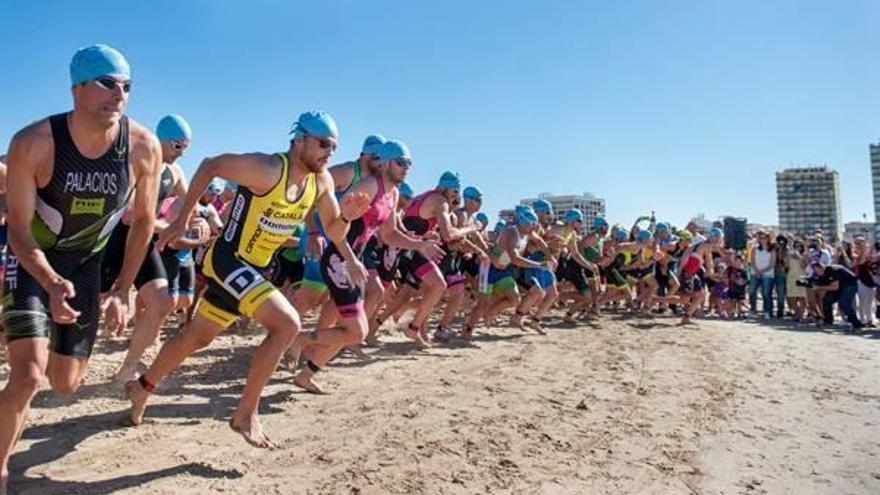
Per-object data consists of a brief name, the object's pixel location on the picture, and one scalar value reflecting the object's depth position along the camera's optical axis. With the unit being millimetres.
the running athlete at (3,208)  4646
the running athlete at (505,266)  9906
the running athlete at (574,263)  12312
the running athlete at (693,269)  13406
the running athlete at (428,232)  7805
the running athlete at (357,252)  5117
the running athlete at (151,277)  4891
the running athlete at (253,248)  3750
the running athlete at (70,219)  2881
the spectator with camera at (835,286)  12752
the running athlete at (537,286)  10473
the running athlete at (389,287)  7930
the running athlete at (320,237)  5883
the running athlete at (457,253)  9383
